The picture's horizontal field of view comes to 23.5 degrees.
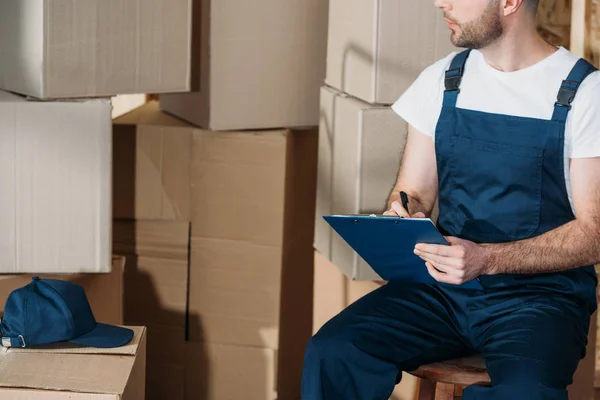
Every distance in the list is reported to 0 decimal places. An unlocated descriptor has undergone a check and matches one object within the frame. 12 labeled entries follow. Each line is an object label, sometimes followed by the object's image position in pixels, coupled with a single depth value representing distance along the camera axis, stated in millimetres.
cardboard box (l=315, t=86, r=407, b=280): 3100
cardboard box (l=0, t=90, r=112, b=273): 3116
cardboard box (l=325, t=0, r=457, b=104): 3046
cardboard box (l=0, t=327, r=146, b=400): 2587
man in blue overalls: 2555
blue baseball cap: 2784
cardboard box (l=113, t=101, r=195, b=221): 3796
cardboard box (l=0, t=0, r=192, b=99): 3046
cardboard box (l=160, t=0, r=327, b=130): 3534
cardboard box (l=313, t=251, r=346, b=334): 3450
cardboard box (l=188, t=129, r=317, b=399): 3685
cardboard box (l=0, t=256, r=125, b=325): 3175
